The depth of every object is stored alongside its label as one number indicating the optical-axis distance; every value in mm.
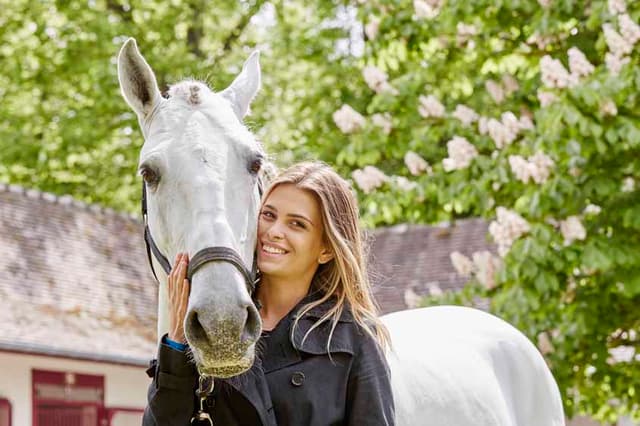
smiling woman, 5518
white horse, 5188
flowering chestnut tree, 14484
